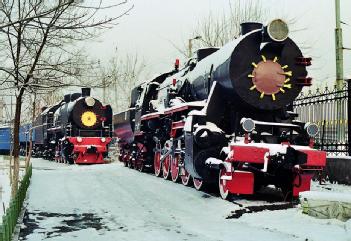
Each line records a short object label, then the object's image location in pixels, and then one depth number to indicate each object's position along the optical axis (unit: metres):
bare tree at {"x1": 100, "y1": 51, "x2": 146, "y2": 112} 45.56
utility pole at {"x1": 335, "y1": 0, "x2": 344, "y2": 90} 14.19
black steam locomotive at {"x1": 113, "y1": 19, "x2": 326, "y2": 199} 9.25
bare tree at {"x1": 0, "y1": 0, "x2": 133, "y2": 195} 5.60
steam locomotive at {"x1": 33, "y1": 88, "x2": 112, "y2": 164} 24.11
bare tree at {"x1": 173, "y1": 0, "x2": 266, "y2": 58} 26.98
